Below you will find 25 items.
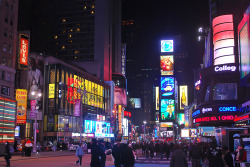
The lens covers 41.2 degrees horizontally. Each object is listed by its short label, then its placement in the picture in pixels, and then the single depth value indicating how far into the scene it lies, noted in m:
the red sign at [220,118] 37.22
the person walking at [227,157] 12.55
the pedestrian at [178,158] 10.73
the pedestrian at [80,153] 24.04
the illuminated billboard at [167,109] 106.44
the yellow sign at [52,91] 66.00
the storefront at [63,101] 65.12
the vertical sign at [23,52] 50.31
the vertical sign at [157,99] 172.81
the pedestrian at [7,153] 22.18
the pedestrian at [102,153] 12.21
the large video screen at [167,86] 104.10
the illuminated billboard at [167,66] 104.50
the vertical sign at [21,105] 49.91
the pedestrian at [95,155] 12.06
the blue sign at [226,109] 37.84
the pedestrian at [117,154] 13.32
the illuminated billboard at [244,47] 31.85
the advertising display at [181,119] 120.01
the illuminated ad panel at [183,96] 111.56
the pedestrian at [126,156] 12.71
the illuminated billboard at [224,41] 43.74
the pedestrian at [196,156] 19.23
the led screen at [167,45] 108.56
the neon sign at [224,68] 41.28
